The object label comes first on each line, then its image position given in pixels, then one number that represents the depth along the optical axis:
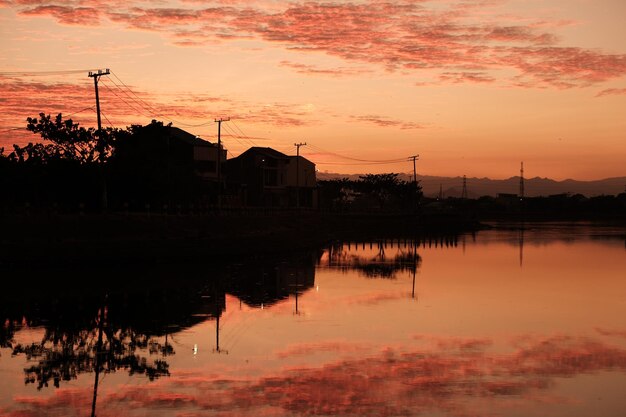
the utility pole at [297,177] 116.27
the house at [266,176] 115.06
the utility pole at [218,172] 77.94
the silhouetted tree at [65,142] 60.75
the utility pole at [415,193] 168.15
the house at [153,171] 65.38
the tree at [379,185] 168.75
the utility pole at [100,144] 56.03
